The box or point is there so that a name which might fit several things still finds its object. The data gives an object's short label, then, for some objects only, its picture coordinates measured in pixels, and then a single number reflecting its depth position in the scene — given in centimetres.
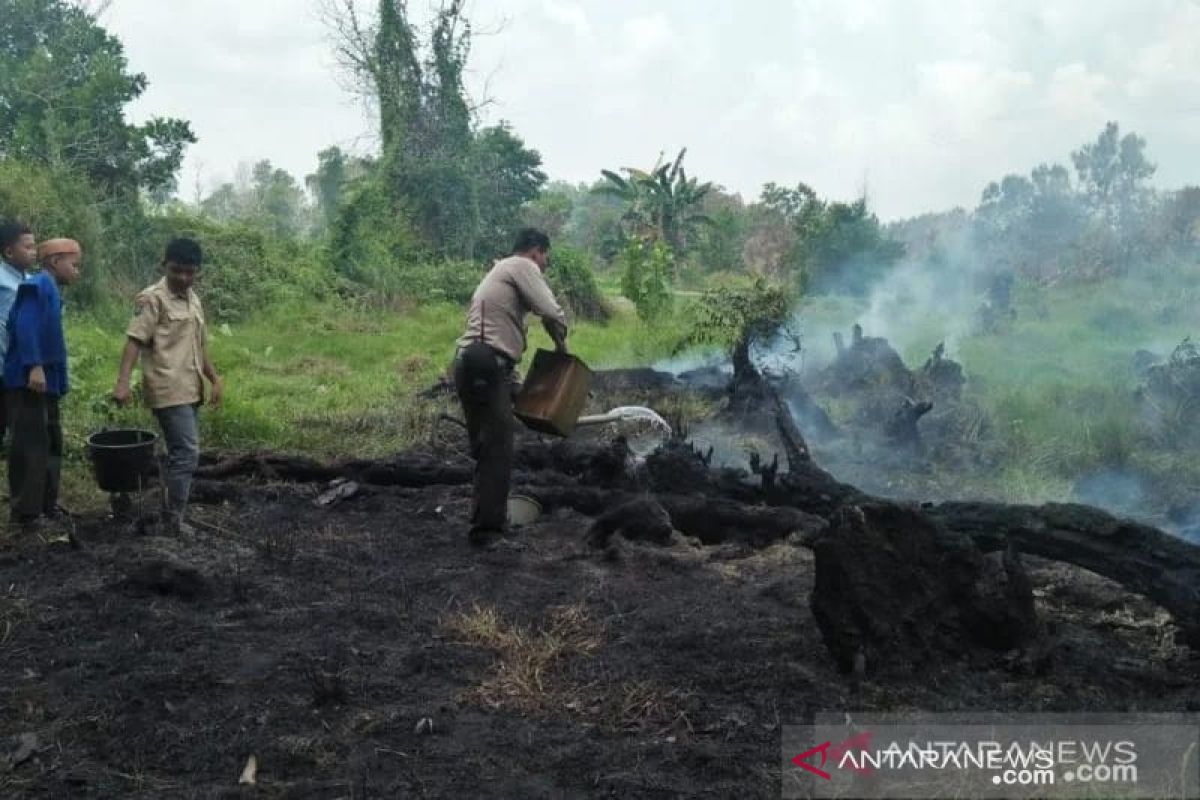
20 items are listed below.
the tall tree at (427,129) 2473
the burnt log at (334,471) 727
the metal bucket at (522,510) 637
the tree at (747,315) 1066
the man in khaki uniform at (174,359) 559
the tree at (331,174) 3538
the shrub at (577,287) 2112
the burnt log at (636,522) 582
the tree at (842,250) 2148
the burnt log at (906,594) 380
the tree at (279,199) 3792
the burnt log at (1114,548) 398
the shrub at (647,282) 1894
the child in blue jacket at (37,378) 562
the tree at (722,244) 3192
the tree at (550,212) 3247
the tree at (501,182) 2647
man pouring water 563
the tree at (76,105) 1669
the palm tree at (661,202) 3080
